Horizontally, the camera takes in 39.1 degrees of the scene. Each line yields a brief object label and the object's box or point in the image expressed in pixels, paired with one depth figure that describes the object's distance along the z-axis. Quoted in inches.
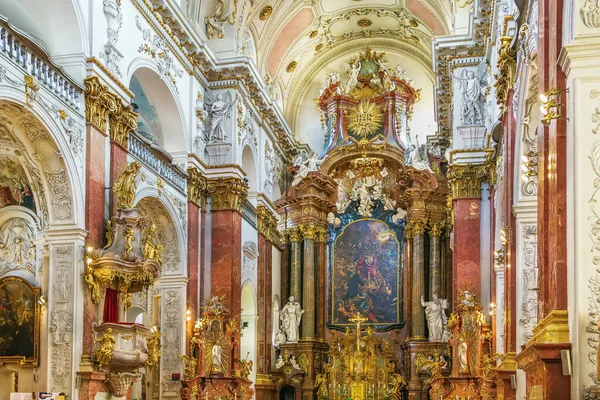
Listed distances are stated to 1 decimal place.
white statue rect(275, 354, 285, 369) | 1141.0
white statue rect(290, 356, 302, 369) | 1144.2
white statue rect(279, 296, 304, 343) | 1175.6
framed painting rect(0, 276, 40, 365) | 628.1
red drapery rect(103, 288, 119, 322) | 637.9
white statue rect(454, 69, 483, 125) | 915.4
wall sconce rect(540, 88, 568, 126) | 331.3
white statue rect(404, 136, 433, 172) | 1176.8
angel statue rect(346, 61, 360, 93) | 1282.0
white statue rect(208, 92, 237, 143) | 963.3
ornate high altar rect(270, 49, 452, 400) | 1149.1
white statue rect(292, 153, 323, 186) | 1216.8
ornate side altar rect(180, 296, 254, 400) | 858.1
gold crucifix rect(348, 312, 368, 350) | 1166.3
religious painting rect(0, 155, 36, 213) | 634.8
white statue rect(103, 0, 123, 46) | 695.1
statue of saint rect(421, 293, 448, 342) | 1124.5
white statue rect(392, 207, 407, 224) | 1230.3
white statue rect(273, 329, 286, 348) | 1165.7
